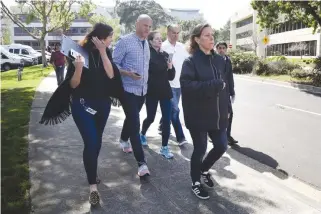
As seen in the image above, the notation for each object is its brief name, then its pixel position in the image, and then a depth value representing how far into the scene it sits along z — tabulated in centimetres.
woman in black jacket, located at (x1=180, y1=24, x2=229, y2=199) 363
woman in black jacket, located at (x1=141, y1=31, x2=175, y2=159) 505
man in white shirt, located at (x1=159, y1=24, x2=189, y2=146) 577
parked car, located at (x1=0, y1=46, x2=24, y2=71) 3044
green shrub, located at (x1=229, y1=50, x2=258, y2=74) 2519
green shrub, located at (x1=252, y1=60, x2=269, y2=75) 2338
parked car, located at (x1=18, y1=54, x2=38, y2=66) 3369
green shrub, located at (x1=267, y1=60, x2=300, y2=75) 2277
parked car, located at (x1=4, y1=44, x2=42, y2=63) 3519
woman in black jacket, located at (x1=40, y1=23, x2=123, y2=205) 362
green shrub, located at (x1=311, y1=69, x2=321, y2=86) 1669
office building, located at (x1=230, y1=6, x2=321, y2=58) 4612
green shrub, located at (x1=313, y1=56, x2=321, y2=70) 1739
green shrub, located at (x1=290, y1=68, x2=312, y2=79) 1869
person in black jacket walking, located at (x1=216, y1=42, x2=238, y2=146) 553
